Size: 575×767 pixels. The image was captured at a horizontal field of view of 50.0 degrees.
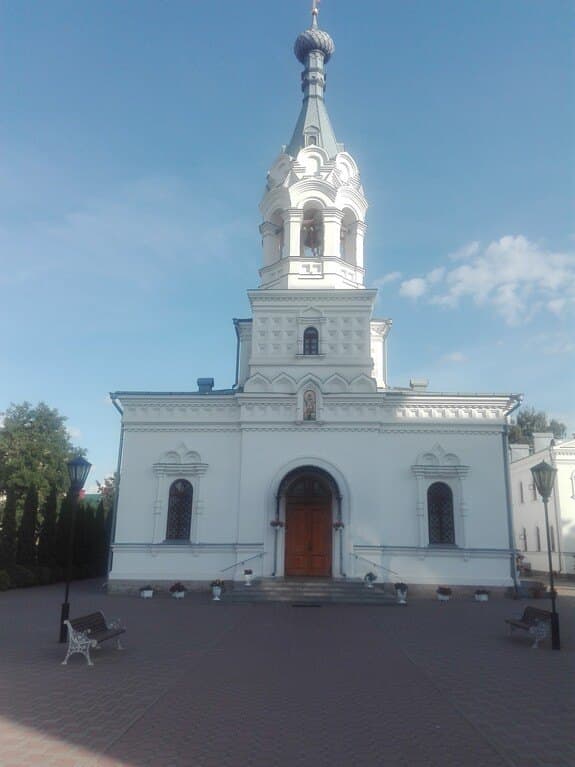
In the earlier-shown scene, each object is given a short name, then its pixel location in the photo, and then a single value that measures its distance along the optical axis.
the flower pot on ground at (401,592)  18.22
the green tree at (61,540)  27.83
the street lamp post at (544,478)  12.59
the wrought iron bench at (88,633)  9.30
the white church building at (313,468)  20.44
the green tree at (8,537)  23.36
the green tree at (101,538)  32.68
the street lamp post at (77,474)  12.83
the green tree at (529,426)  55.72
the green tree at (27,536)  25.23
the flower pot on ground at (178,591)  19.56
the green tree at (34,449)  36.25
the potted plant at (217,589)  18.55
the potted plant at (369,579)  19.12
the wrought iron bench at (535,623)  11.06
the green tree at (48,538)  26.83
